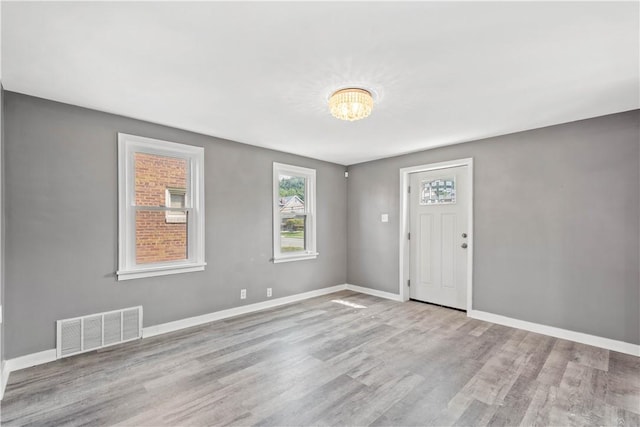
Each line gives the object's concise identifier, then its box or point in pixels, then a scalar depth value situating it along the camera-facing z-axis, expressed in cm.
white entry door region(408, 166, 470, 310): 438
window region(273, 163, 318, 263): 468
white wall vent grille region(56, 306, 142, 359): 286
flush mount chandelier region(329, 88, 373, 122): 250
